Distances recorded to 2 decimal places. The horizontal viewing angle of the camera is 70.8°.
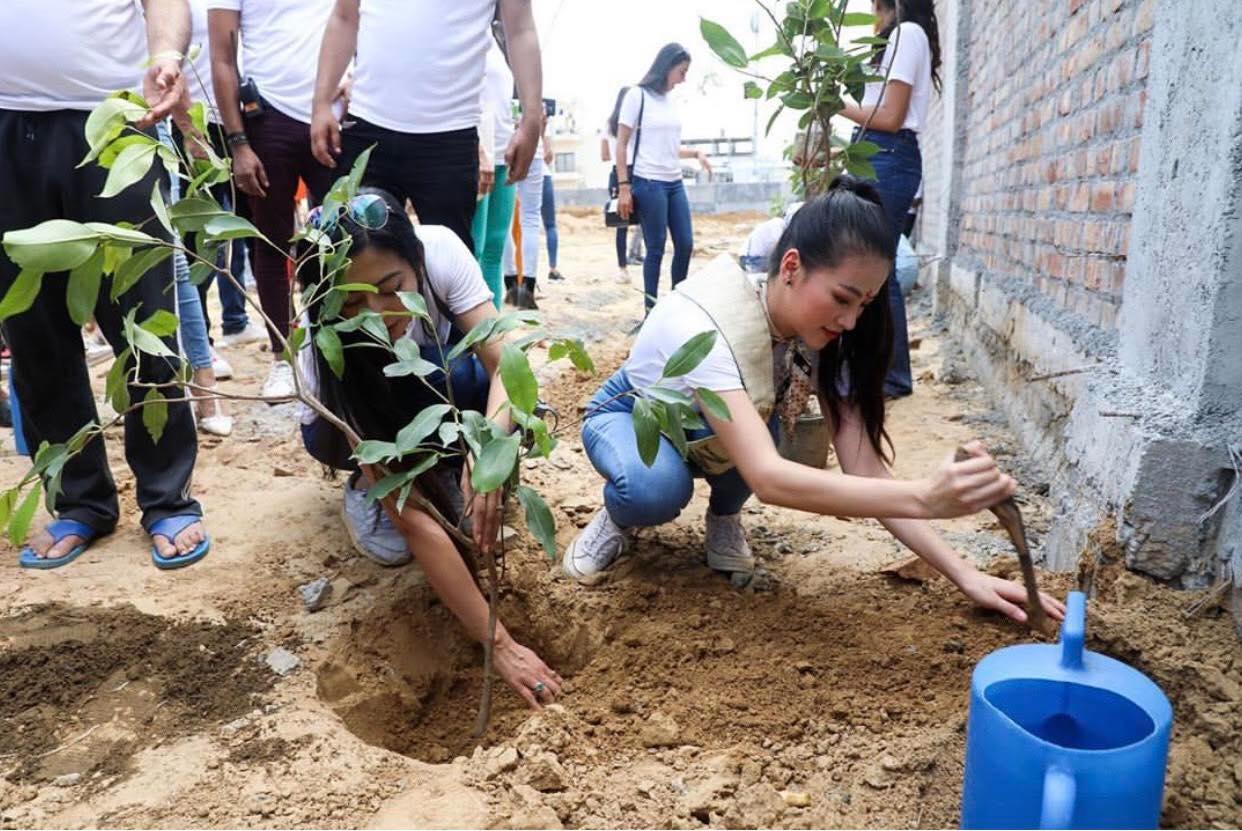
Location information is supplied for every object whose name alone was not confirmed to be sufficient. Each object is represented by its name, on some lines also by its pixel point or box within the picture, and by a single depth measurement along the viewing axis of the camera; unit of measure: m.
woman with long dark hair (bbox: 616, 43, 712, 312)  4.64
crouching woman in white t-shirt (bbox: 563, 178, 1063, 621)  1.34
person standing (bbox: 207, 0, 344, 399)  2.63
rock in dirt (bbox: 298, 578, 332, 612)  1.86
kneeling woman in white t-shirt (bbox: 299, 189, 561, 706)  1.54
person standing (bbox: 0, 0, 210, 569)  1.82
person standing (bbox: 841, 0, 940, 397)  2.72
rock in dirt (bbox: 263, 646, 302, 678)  1.63
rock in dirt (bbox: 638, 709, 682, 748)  1.40
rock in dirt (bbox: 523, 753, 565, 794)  1.25
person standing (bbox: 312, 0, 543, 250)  2.25
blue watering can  0.82
